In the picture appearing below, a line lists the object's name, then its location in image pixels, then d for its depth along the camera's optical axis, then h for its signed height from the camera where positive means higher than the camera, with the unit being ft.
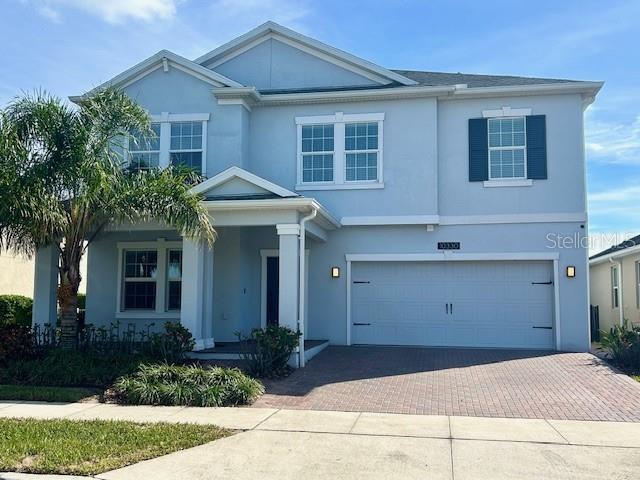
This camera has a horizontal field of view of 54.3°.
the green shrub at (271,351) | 38.24 -3.86
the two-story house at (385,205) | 51.03 +7.02
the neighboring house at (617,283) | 63.67 +0.90
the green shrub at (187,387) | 32.37 -5.21
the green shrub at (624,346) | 42.11 -3.83
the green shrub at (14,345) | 39.73 -3.67
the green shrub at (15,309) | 65.92 -2.30
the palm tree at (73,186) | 36.50 +6.20
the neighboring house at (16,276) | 75.00 +1.48
